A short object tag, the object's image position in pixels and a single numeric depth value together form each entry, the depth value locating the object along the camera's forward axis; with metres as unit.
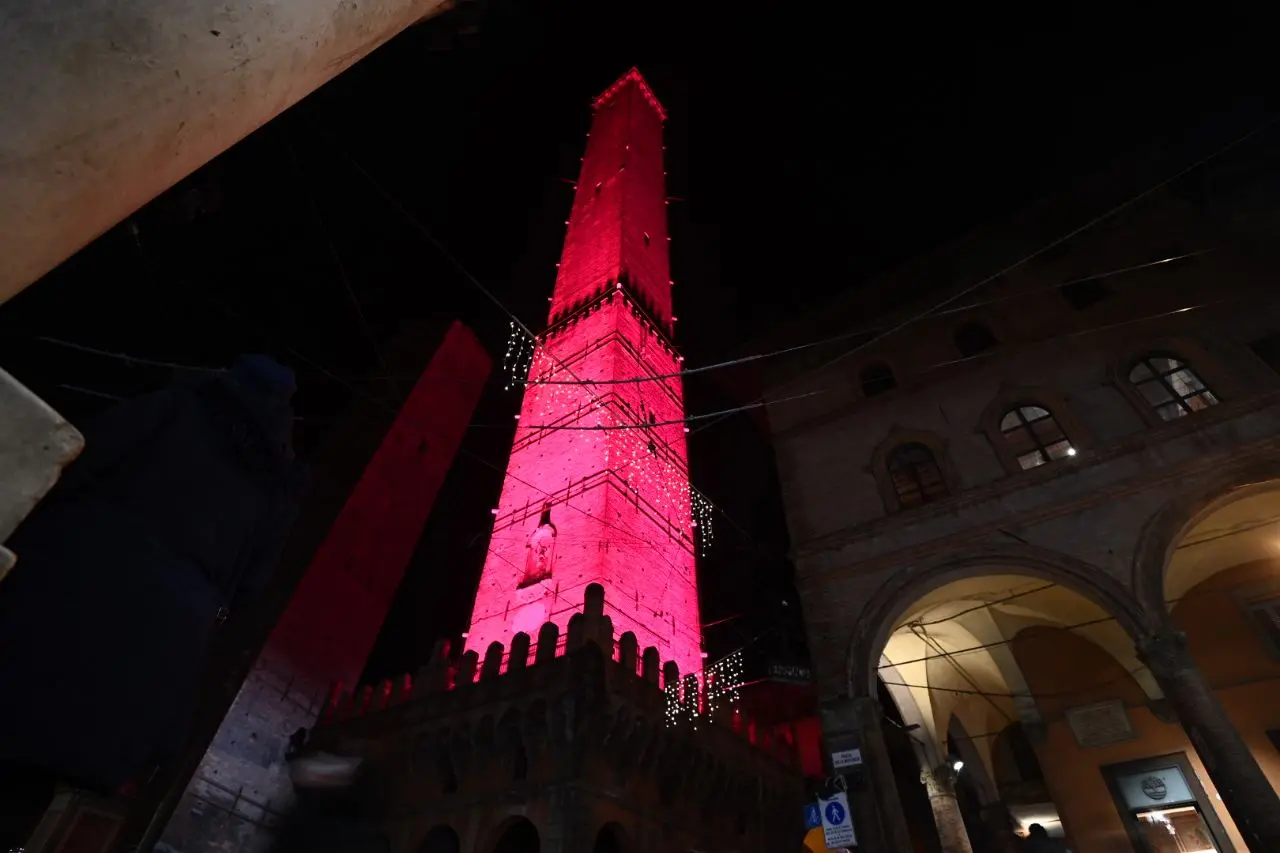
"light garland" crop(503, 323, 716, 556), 16.27
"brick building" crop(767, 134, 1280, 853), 10.47
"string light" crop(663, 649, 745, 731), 12.07
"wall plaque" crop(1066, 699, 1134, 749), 12.77
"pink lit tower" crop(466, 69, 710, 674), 14.27
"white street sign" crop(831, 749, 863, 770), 10.33
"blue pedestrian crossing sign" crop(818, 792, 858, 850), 9.59
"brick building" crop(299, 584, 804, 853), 10.46
